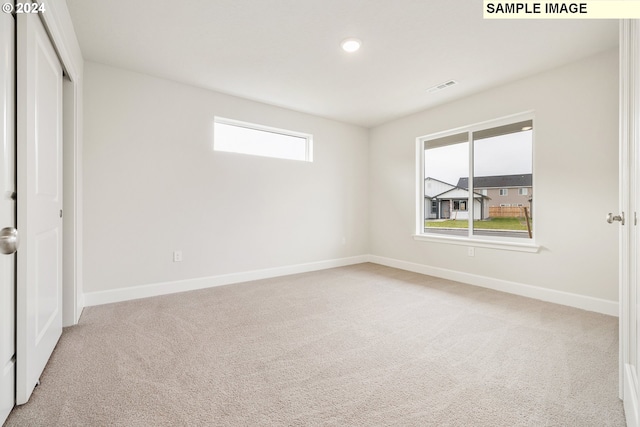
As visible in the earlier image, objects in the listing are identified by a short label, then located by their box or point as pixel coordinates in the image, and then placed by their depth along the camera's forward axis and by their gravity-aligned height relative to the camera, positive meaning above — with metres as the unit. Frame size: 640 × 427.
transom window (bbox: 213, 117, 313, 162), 3.72 +1.01
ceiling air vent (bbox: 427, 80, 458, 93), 3.29 +1.49
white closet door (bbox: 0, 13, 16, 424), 1.17 +0.05
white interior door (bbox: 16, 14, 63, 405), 1.37 +0.06
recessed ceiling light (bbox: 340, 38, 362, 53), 2.49 +1.49
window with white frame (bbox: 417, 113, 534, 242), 3.39 +0.44
